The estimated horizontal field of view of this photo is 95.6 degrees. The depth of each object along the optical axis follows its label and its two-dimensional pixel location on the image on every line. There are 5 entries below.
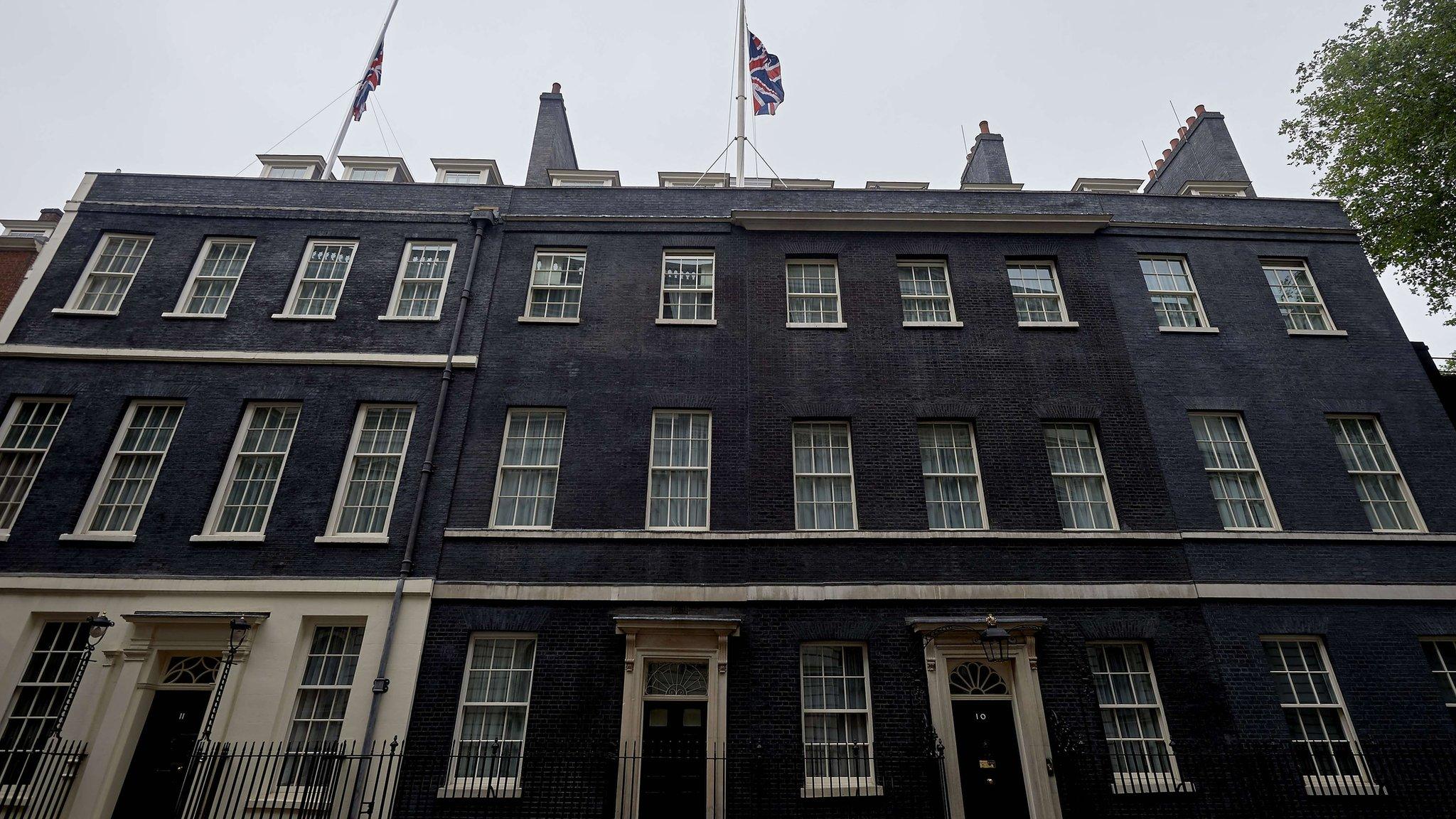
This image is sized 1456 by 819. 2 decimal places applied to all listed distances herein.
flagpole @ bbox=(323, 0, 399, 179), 17.06
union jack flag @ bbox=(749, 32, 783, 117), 18.19
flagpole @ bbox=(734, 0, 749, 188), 18.75
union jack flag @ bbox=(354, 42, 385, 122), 17.88
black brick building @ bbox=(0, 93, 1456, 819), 10.98
